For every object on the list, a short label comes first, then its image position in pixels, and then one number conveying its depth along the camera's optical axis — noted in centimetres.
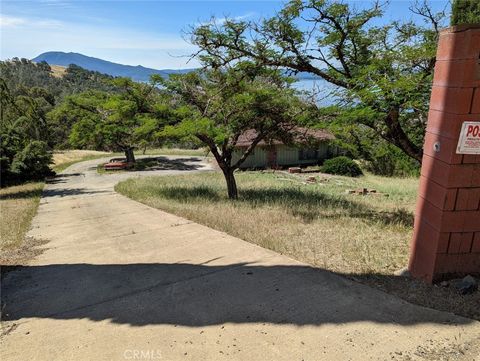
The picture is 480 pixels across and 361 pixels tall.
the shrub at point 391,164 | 3253
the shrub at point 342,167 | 3269
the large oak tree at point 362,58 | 799
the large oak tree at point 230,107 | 1353
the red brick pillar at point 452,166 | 387
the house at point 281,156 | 3603
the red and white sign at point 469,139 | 390
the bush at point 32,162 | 2770
